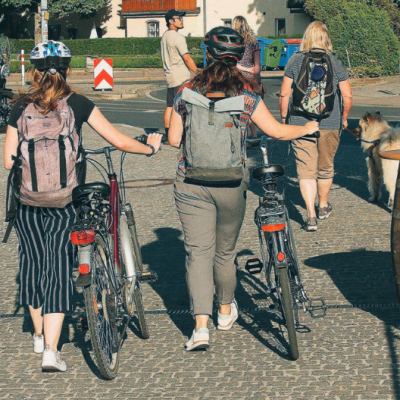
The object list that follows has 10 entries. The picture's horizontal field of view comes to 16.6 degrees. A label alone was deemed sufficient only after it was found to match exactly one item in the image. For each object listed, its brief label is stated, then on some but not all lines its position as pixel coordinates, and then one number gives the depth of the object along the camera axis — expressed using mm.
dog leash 15092
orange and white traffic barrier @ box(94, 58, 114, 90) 40915
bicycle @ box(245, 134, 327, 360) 7866
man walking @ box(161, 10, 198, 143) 21563
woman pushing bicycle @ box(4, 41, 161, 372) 7502
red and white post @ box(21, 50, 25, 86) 49505
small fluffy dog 14903
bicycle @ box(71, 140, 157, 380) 7213
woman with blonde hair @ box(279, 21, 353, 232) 13081
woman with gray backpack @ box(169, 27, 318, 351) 7910
